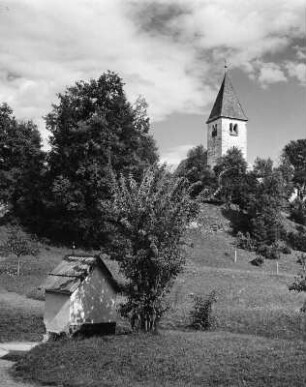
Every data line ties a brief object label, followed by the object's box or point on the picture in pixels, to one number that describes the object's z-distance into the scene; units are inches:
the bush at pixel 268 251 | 2155.5
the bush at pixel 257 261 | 2004.2
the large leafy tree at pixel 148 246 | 727.7
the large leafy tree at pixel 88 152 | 1804.9
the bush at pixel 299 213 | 2844.5
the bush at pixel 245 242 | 2204.7
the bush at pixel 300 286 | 648.3
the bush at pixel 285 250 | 2237.9
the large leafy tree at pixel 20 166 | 2026.3
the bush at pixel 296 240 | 2353.5
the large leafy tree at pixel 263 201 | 2265.0
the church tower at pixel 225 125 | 3284.9
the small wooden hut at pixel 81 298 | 749.9
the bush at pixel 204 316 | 828.6
